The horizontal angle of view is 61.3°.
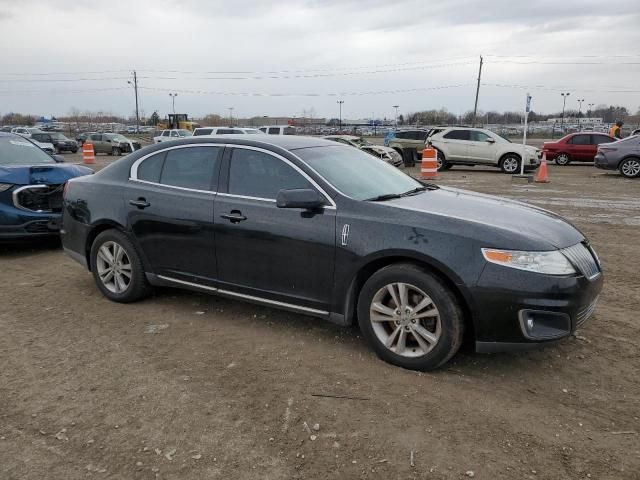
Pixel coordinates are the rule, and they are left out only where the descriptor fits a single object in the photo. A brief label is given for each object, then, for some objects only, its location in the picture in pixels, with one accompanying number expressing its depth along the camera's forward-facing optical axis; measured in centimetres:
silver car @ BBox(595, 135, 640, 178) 1738
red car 2312
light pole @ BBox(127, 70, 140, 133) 8225
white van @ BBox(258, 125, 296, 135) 2532
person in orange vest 2464
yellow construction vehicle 5416
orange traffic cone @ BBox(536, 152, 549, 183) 1608
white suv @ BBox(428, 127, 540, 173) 1997
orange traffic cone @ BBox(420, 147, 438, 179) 1655
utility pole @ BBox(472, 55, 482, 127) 6061
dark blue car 695
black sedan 345
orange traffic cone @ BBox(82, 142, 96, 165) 2623
